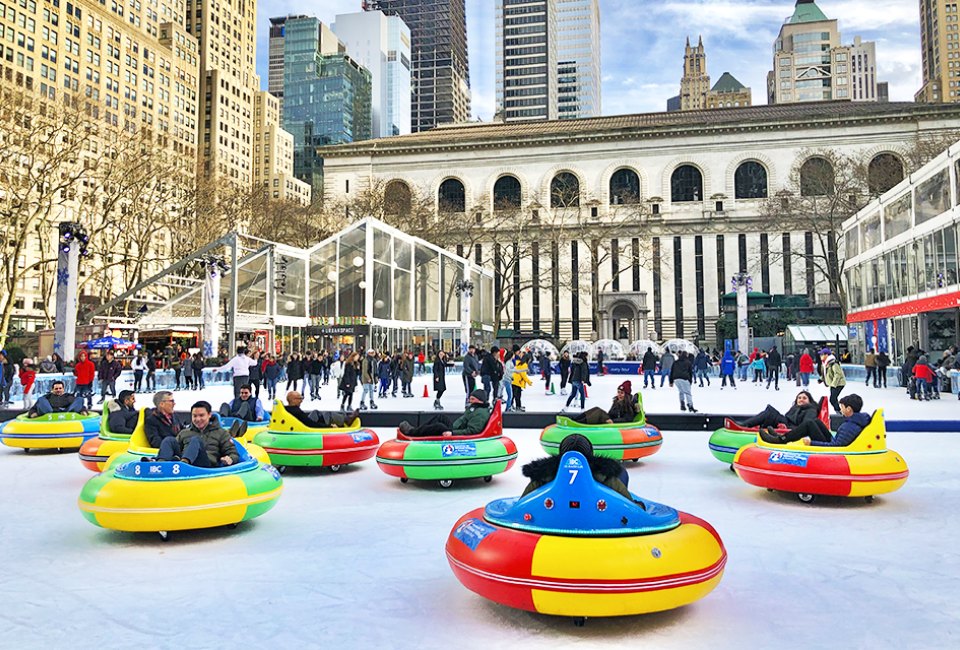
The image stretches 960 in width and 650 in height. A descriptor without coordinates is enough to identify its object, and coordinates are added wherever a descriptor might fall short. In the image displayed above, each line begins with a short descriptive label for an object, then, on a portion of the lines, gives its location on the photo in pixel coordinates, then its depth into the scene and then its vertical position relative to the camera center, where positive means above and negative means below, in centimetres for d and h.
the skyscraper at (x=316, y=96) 15900 +6077
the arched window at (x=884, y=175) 4699 +1256
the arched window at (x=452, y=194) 6988 +1660
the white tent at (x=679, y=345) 4341 +75
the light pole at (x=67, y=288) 2016 +217
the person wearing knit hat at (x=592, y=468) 459 -73
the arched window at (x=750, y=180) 6488 +1631
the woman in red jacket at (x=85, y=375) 1834 -32
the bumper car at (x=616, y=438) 995 -116
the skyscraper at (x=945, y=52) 13762 +6030
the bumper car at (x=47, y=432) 1188 -117
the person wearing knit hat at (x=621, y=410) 1044 -79
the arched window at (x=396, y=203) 5266 +1213
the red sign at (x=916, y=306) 2513 +196
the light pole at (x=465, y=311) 4250 +296
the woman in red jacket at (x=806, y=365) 2605 -36
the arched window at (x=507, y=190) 6850 +1660
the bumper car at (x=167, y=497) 599 -118
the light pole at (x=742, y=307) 3469 +247
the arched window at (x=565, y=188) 6612 +1628
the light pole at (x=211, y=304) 2778 +231
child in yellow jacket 1794 -58
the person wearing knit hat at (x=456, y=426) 899 -87
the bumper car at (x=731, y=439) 923 -110
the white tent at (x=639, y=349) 4603 +55
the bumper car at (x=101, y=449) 902 -111
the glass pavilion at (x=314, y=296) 3322 +329
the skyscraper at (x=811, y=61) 16250 +6911
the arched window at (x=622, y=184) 6675 +1658
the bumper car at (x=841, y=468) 719 -118
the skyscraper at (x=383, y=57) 17750 +7780
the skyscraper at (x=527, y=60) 14025 +6020
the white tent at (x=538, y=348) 4181 +63
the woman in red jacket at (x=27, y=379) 1828 -40
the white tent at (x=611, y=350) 4594 +50
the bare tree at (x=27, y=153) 3120 +963
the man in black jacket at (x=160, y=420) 783 -66
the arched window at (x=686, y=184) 6606 +1629
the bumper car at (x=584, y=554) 399 -116
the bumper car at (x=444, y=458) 856 -122
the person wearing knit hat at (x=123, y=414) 971 -72
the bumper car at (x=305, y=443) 950 -113
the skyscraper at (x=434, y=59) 18600 +8082
